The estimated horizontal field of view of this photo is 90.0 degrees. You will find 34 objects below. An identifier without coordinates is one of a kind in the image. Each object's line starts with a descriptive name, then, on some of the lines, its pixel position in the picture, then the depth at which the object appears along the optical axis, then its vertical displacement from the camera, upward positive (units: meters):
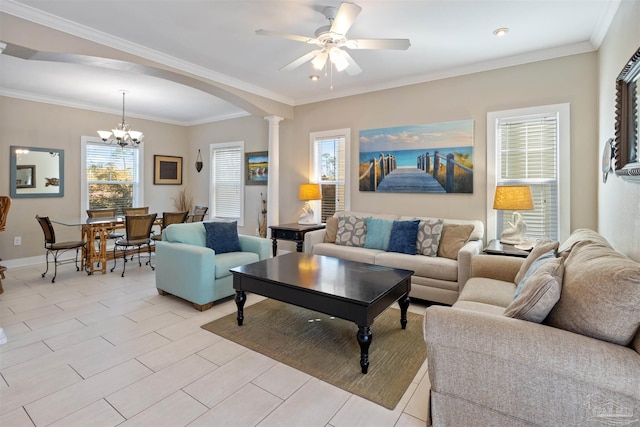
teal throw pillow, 3.96 -0.26
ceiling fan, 2.21 +1.34
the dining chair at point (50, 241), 4.24 -0.39
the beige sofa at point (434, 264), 3.17 -0.54
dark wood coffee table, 2.17 -0.57
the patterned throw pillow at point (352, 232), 4.17 -0.25
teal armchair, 3.22 -0.55
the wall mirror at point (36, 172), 4.99 +0.65
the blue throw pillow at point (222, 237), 3.77 -0.29
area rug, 2.09 -1.05
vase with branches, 5.99 -0.12
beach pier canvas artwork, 3.98 +0.73
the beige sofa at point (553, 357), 1.22 -0.59
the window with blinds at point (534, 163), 3.51 +0.57
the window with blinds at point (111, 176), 5.86 +0.70
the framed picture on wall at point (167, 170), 6.79 +0.92
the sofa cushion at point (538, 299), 1.44 -0.39
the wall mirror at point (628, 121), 1.88 +0.59
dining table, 4.59 -0.36
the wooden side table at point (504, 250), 3.08 -0.37
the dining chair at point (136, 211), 5.52 +0.02
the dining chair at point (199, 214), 5.34 -0.03
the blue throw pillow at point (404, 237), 3.68 -0.28
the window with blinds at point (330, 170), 5.04 +0.69
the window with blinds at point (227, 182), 6.51 +0.65
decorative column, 5.44 +0.64
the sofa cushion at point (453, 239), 3.51 -0.29
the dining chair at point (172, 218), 5.00 -0.09
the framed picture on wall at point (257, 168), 6.06 +0.86
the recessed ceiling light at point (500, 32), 3.00 +1.72
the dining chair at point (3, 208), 3.66 +0.05
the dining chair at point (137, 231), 4.51 -0.27
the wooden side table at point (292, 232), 4.54 -0.28
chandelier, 4.95 +1.24
